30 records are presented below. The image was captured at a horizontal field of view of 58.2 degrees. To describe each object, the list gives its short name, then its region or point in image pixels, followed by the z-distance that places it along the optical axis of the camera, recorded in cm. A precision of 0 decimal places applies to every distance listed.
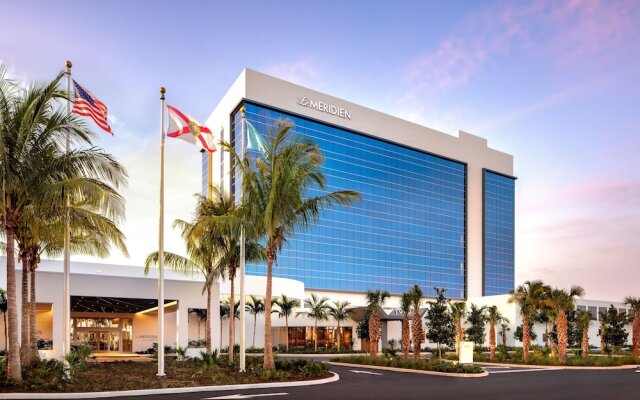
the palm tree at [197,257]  2852
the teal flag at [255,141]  2433
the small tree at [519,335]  6352
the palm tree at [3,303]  3477
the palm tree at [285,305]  5188
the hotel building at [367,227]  5112
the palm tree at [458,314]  4460
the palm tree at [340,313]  5847
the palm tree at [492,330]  4162
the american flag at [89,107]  1944
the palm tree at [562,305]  3878
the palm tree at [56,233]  1889
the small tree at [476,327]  5747
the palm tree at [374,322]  3941
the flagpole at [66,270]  1924
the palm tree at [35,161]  1672
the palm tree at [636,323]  4516
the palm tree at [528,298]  4044
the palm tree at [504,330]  6606
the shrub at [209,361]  2460
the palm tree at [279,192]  2330
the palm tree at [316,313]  5791
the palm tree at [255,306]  5141
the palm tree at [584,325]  4291
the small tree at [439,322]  3912
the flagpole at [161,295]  2086
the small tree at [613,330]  5066
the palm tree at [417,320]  3401
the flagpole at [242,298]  2383
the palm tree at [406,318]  3462
